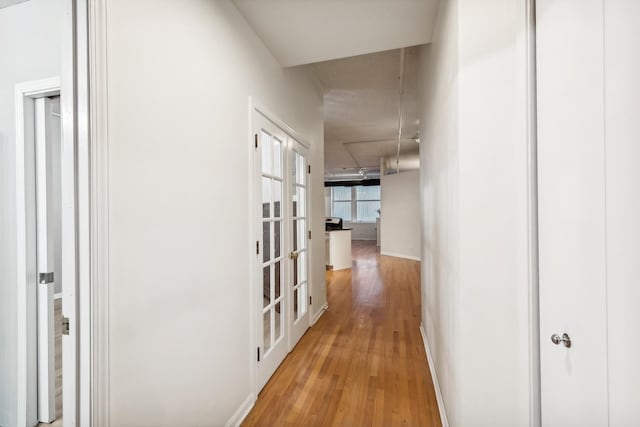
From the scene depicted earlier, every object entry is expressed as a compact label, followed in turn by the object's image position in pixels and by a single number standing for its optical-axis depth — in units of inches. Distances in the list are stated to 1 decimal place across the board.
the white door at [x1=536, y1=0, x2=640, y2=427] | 26.8
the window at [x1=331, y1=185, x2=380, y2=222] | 508.1
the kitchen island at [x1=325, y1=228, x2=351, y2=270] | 247.4
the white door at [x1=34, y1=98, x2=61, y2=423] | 66.6
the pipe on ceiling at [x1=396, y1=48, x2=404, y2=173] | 112.4
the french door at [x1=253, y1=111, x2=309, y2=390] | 81.0
